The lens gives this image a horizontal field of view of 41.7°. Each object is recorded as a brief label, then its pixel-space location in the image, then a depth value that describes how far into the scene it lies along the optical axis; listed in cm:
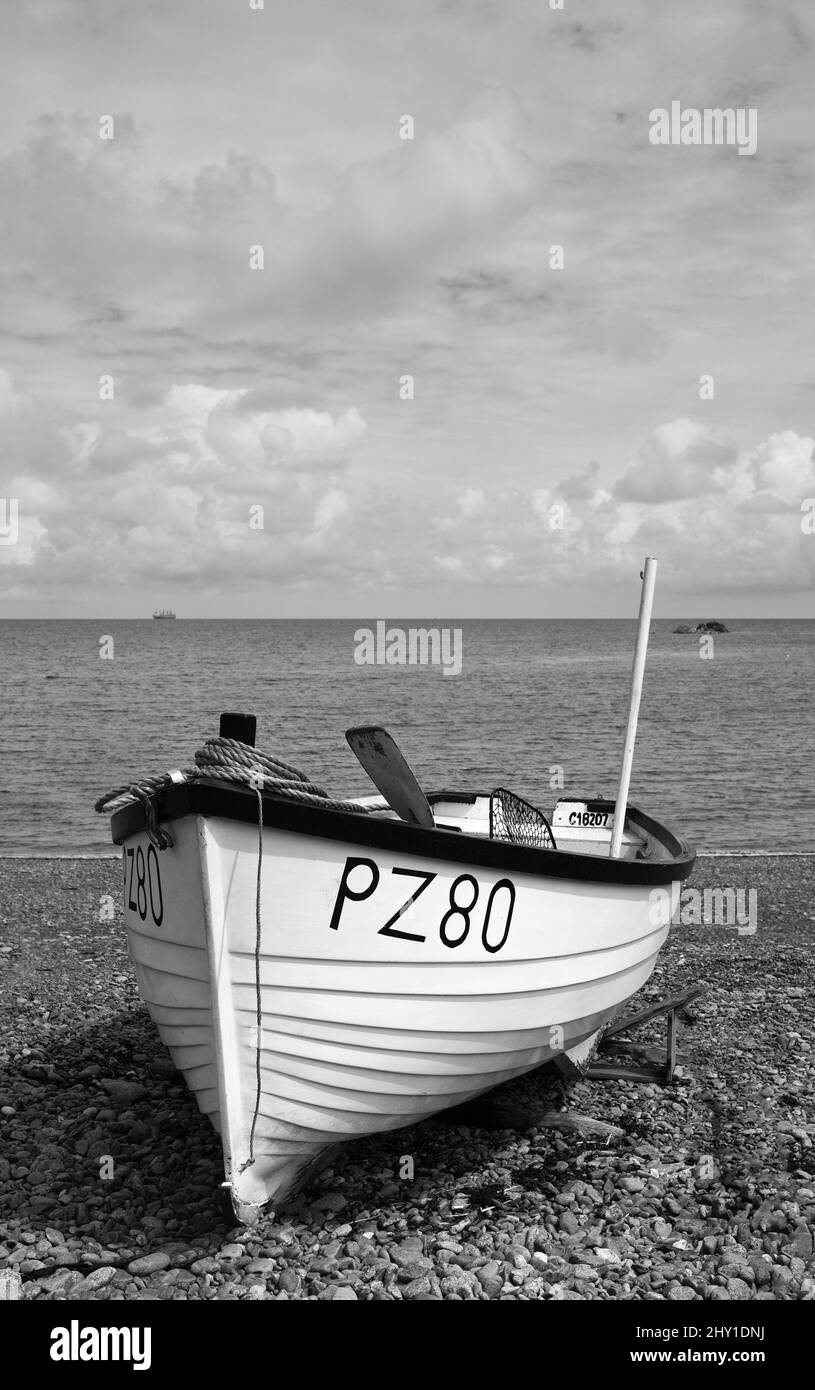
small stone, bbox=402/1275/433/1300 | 489
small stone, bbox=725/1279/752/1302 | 495
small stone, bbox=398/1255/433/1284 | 502
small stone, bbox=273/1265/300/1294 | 495
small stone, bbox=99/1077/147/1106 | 722
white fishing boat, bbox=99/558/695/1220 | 497
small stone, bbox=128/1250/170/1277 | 512
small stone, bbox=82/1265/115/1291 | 505
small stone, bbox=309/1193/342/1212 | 571
